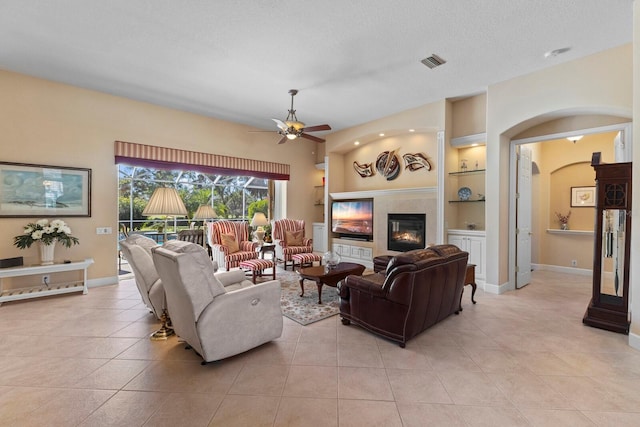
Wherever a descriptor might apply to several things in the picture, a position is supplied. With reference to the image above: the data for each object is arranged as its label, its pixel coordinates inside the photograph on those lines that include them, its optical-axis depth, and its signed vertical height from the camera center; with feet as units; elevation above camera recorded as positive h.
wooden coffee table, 12.96 -2.91
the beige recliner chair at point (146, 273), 10.18 -2.23
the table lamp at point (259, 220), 20.80 -0.56
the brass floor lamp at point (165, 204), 13.21 +0.39
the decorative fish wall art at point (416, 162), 19.33 +3.65
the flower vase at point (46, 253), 13.87 -2.06
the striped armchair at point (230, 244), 16.92 -2.00
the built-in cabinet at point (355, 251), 21.63 -3.12
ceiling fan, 13.97 +4.28
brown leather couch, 8.82 -2.77
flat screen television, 21.80 -0.45
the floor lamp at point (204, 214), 19.38 -0.12
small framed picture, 19.02 +1.17
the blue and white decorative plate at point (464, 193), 17.37 +1.27
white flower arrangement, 13.48 -1.09
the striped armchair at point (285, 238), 19.75 -1.87
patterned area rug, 11.62 -4.24
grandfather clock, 10.01 -1.34
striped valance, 16.78 +3.49
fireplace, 18.61 -1.28
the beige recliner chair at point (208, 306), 7.55 -2.73
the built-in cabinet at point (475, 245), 15.78 -1.86
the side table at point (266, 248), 18.58 -2.38
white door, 15.97 -0.33
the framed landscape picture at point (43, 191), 13.71 +1.09
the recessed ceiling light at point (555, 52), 11.56 +6.80
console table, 12.79 -3.76
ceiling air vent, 11.94 +6.65
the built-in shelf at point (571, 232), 18.86 -1.25
